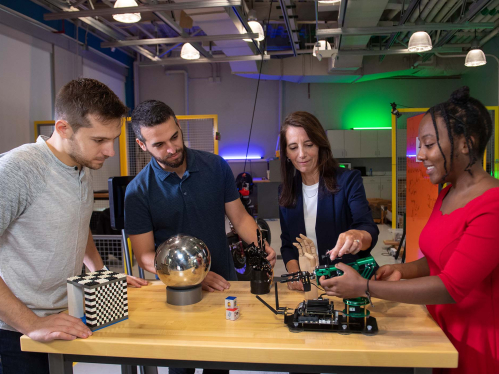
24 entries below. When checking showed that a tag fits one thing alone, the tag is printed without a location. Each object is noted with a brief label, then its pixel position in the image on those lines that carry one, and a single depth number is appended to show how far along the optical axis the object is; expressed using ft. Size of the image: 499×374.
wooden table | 3.88
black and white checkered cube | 4.47
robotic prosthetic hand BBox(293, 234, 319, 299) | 5.08
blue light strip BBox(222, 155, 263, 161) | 36.01
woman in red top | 3.91
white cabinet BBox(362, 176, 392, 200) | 33.86
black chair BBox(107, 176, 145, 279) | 8.32
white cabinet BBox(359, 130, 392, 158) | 34.01
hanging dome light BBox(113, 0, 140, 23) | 16.35
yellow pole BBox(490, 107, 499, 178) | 17.94
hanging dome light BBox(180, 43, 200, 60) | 19.90
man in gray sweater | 4.29
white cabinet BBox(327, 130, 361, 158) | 34.27
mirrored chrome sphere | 5.00
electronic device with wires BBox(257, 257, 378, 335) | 4.32
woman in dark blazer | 6.55
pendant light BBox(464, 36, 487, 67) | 20.29
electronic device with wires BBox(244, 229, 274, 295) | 5.48
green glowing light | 35.63
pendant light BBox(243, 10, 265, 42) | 18.30
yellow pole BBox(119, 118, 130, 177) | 17.07
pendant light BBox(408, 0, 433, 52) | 16.76
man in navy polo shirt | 6.07
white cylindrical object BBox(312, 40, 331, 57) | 20.29
